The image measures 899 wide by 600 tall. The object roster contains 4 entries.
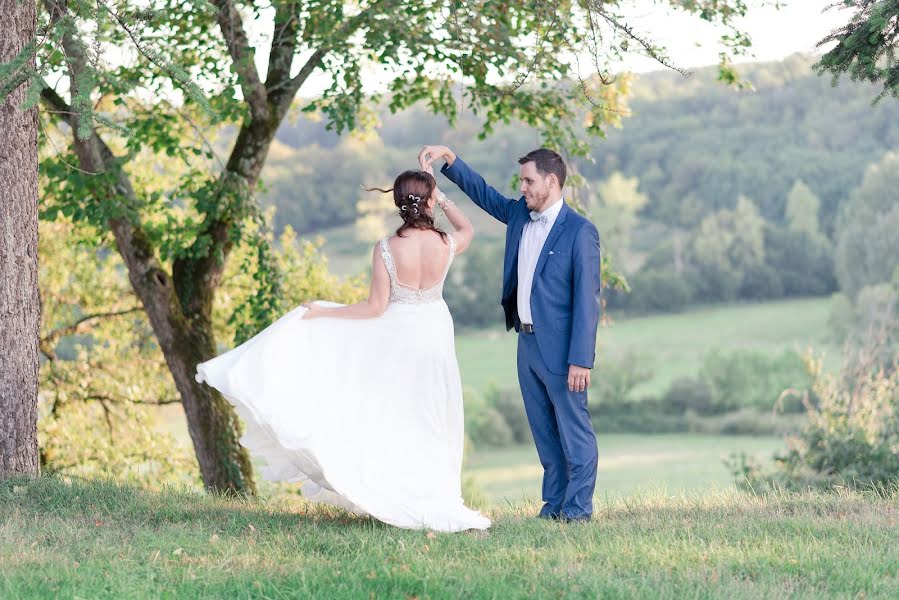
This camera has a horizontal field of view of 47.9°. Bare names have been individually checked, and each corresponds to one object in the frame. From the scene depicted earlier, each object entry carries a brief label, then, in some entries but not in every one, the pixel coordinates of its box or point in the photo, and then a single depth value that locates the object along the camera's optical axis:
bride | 5.64
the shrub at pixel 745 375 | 64.81
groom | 6.05
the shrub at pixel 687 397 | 65.69
